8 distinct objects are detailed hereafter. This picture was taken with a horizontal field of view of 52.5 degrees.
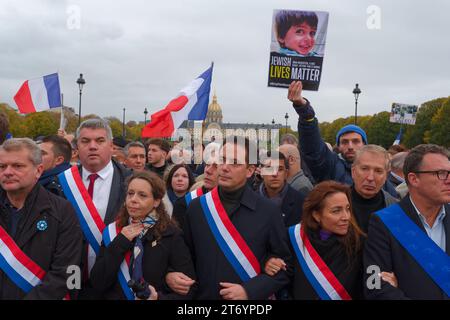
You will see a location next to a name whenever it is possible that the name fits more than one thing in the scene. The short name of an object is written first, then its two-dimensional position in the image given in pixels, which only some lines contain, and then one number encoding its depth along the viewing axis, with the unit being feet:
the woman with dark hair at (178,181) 18.53
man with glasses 10.41
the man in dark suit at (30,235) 11.01
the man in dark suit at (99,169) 13.58
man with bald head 17.28
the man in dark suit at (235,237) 11.64
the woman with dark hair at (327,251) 11.50
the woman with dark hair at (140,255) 11.42
